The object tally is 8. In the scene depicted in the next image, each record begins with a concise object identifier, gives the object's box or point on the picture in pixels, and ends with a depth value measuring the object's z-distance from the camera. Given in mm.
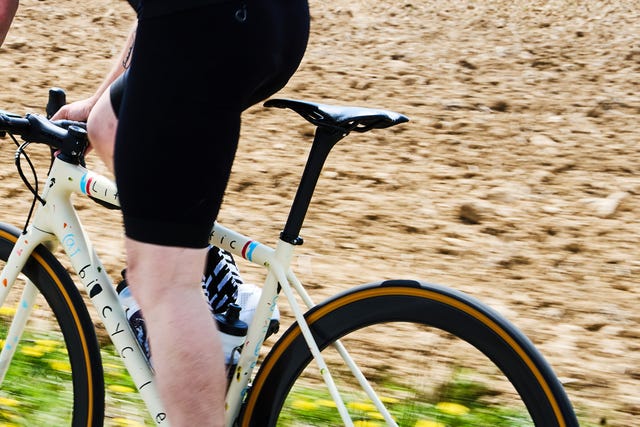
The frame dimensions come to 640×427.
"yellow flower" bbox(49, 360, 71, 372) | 3065
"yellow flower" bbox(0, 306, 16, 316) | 2555
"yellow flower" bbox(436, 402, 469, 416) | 2617
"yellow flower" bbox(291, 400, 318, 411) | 2598
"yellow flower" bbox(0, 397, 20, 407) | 2770
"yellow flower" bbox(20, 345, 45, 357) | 3162
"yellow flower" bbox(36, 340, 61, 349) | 3217
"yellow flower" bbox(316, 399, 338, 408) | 2703
